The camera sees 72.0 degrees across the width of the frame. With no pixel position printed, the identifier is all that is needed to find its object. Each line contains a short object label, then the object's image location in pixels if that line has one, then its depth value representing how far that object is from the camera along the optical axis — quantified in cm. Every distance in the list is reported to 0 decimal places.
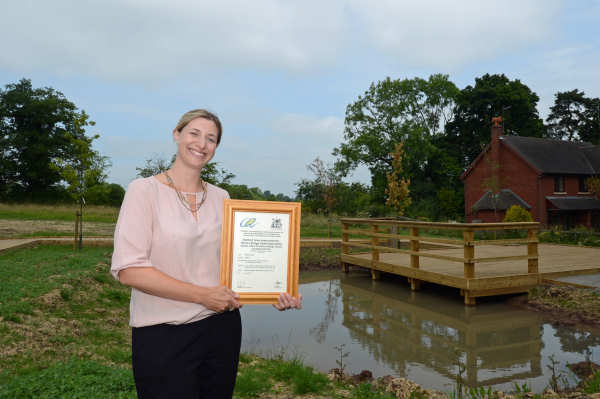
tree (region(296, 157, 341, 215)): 2278
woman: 158
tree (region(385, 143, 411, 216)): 2178
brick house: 2736
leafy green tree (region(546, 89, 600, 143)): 4891
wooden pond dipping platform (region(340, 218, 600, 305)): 809
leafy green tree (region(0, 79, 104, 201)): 4156
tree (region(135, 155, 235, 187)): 1694
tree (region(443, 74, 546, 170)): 4025
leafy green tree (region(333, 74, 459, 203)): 3900
